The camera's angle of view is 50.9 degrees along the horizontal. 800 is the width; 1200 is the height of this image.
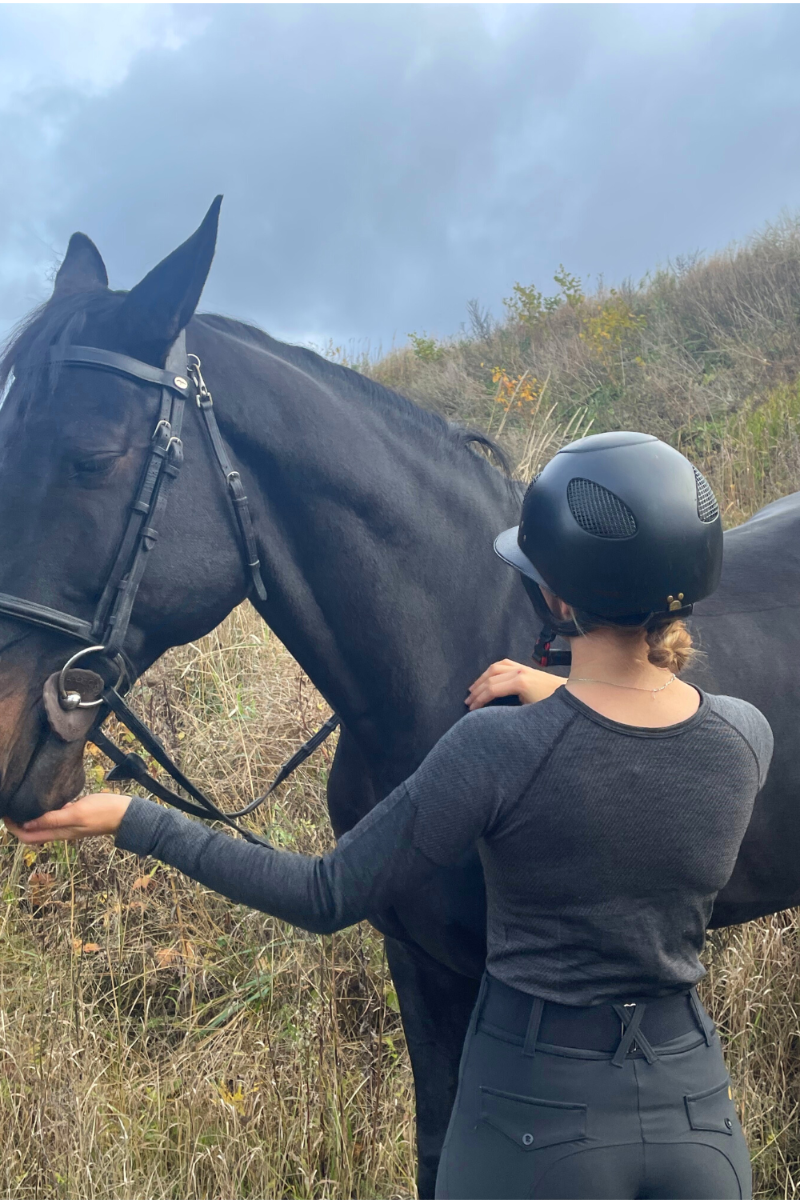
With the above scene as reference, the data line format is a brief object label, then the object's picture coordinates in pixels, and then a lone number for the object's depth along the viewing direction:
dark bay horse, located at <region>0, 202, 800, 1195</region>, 1.64
